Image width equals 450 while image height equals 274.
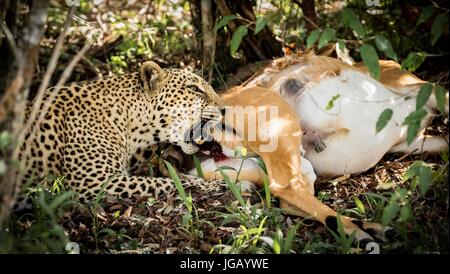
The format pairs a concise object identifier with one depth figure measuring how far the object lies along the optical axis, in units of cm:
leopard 563
